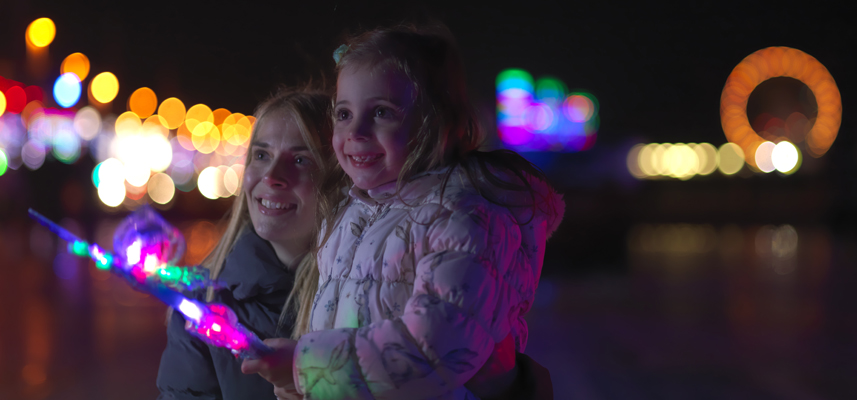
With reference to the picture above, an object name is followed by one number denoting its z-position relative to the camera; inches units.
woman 78.2
